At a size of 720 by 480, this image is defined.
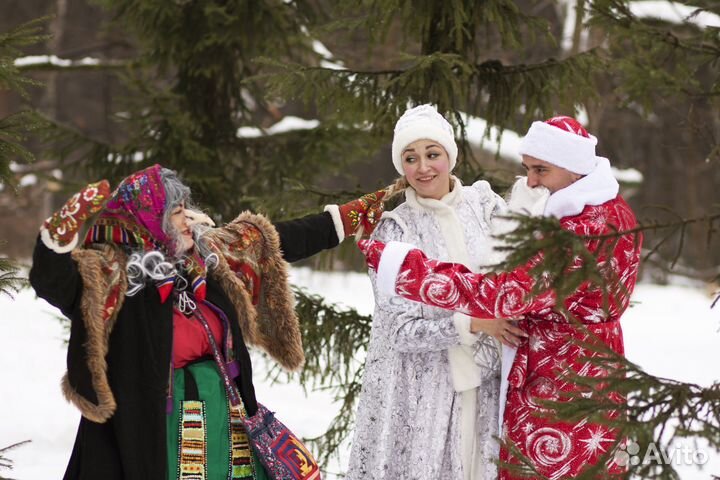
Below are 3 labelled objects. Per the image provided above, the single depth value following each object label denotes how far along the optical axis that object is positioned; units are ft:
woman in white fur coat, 24.91
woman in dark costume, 22.10
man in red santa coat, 22.05
